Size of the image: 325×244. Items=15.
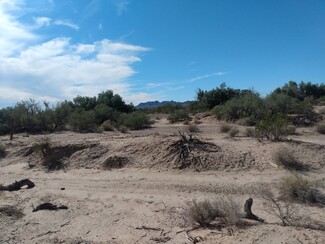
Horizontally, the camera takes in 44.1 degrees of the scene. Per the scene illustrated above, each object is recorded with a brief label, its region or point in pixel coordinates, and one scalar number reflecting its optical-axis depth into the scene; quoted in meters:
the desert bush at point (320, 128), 23.03
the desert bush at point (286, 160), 14.05
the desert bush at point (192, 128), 25.52
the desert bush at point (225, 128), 23.72
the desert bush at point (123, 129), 28.14
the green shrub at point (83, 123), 29.44
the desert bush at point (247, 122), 28.91
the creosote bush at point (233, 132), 19.66
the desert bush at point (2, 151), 20.35
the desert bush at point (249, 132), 19.04
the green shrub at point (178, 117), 37.38
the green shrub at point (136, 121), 30.67
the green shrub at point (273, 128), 17.39
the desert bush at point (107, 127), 29.99
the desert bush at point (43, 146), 18.90
